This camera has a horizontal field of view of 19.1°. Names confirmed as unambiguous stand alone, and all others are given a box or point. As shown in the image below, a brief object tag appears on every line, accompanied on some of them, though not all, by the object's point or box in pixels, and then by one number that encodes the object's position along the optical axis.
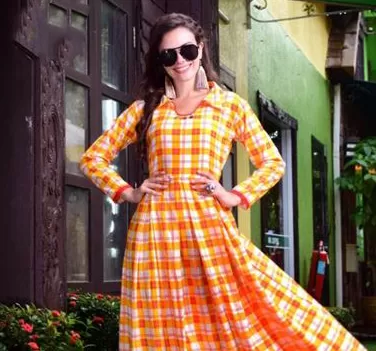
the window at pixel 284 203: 10.73
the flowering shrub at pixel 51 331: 4.46
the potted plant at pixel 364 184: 13.49
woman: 3.64
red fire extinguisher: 11.51
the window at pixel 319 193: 12.85
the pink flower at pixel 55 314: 4.77
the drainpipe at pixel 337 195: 13.86
